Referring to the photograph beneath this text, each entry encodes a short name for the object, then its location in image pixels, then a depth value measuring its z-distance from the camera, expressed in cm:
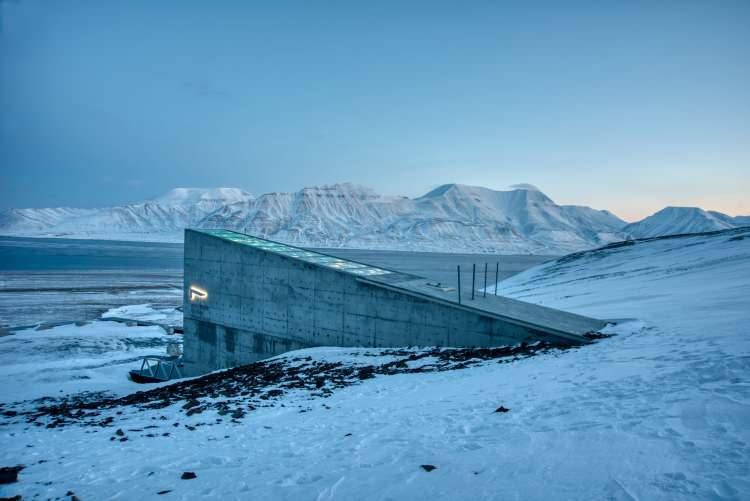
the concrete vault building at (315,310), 1345
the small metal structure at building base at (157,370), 1944
